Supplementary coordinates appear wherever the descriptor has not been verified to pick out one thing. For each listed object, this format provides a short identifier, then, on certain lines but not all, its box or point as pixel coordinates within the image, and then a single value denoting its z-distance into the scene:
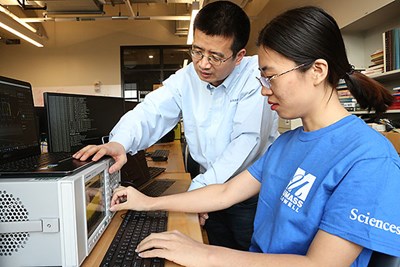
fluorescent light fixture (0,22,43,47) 4.34
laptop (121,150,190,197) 1.33
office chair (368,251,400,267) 0.55
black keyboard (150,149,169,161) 2.28
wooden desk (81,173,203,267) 0.70
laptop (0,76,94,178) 0.65
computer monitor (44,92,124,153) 1.17
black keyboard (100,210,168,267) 0.67
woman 0.59
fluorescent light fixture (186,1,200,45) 3.55
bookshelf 2.50
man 1.17
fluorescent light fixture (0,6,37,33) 4.56
